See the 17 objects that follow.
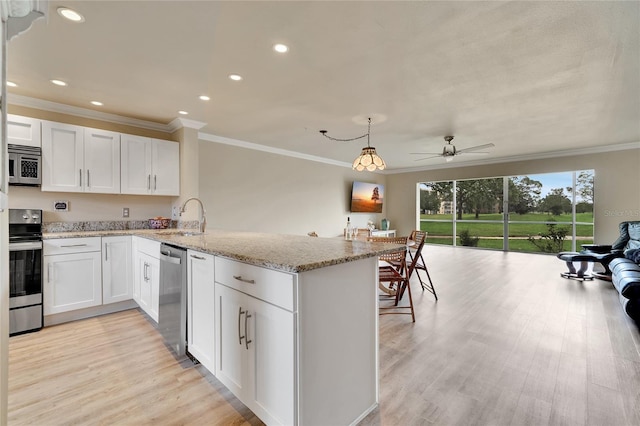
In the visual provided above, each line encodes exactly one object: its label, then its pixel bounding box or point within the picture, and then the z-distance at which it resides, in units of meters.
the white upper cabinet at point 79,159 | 3.04
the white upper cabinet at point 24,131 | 2.83
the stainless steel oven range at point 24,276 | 2.62
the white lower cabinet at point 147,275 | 2.63
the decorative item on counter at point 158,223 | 3.87
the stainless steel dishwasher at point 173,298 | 2.10
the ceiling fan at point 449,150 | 4.82
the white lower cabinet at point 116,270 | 3.11
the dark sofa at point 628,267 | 2.66
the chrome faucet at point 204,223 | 3.24
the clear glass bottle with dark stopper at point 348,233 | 3.46
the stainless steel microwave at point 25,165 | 2.81
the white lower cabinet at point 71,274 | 2.80
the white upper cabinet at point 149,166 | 3.54
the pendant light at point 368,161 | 3.82
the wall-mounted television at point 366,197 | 7.82
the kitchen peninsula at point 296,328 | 1.29
